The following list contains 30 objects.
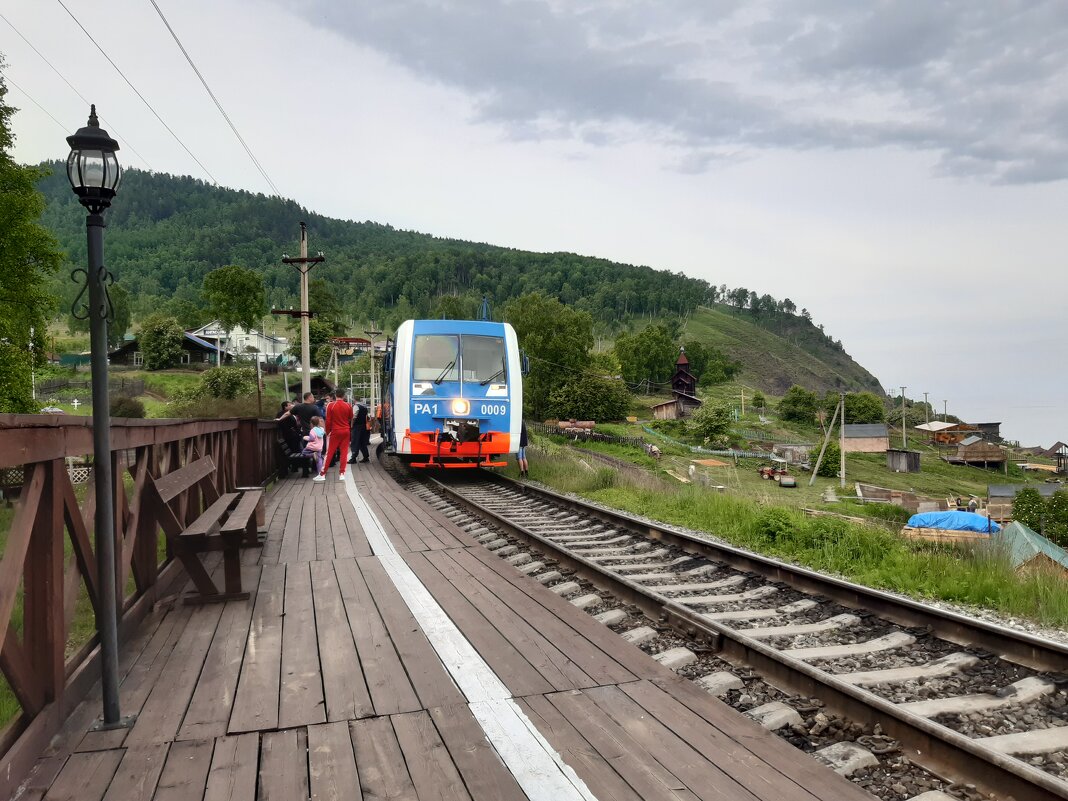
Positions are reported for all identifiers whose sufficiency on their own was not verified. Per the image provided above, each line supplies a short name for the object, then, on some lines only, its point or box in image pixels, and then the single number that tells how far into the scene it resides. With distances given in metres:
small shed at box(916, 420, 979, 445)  99.56
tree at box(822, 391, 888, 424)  104.75
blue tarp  20.73
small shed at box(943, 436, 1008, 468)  84.56
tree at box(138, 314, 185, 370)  81.50
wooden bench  5.07
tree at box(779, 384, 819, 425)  104.75
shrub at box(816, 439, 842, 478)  60.72
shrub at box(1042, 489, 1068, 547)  30.00
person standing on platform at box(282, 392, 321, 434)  15.38
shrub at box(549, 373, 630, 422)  66.38
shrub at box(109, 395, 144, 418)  38.35
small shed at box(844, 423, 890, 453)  76.81
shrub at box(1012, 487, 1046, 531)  31.86
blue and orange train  13.39
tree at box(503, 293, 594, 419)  65.62
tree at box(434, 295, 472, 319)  95.35
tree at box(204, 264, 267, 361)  73.56
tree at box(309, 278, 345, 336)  97.94
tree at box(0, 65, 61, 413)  24.69
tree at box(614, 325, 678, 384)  109.38
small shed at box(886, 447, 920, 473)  70.31
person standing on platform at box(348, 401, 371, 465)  19.02
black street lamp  3.32
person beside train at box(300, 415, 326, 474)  15.28
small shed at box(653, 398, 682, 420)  89.50
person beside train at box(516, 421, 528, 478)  14.75
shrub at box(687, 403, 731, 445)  70.25
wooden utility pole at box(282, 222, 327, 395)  24.17
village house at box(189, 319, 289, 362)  92.27
